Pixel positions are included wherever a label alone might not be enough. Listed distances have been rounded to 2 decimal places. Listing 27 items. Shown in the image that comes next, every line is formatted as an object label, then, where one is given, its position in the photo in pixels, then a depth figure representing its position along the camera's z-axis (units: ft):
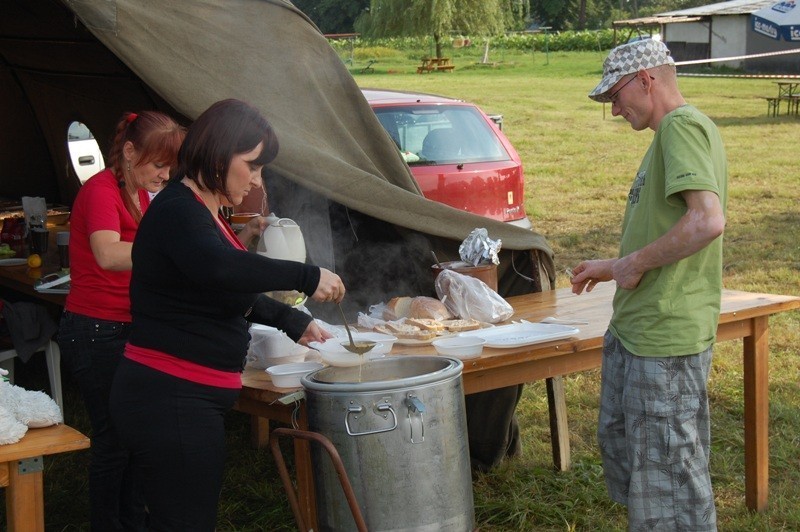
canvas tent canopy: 11.71
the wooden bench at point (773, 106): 61.82
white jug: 11.47
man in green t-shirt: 9.57
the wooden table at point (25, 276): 15.38
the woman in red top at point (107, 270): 10.85
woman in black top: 7.93
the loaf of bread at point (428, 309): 12.11
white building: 98.73
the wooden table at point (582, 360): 10.37
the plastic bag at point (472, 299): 12.20
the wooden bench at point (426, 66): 103.96
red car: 24.64
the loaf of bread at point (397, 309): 12.47
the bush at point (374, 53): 131.13
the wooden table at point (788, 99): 61.26
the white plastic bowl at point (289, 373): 9.80
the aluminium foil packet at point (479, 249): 12.70
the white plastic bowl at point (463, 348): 10.44
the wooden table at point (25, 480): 8.20
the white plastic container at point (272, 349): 10.59
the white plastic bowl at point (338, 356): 9.62
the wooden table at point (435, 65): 104.47
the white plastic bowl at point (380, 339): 10.71
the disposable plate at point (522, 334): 10.94
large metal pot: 8.75
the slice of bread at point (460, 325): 11.80
